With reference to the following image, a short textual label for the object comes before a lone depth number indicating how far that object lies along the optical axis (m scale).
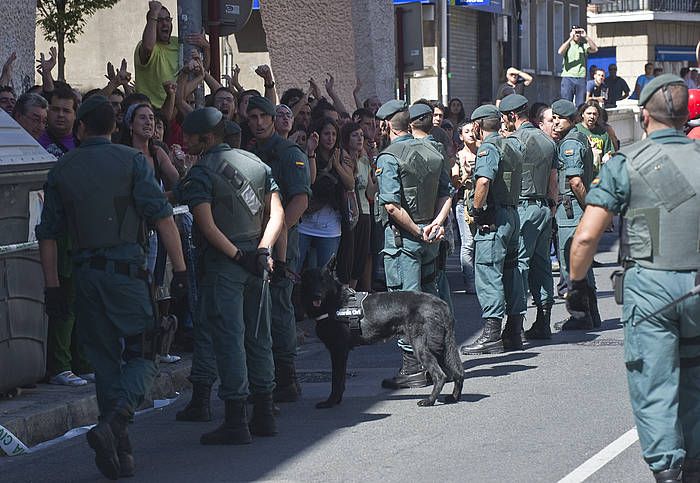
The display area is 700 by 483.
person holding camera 27.89
